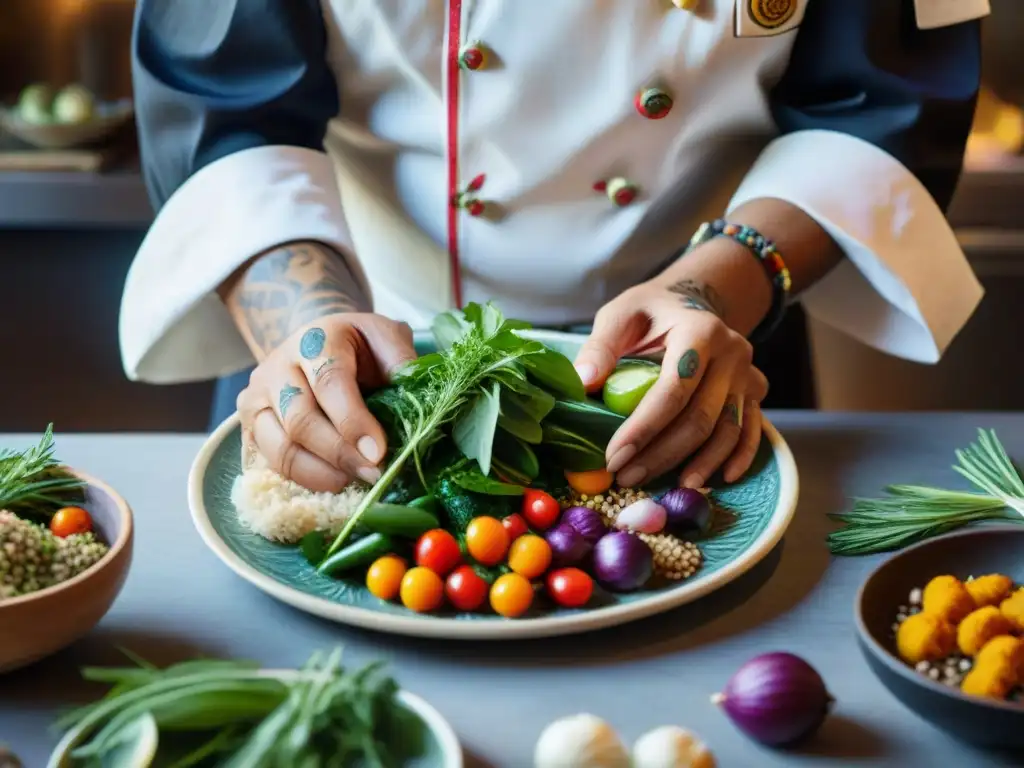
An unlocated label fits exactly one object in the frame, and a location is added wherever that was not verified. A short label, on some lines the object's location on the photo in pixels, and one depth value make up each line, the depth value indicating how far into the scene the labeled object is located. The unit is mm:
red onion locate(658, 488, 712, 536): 972
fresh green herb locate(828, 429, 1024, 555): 1000
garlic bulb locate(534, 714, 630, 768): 679
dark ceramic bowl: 707
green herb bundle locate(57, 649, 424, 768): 633
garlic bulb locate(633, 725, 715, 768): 686
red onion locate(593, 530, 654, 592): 886
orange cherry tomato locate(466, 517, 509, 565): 917
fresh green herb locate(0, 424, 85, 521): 880
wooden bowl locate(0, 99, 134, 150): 2420
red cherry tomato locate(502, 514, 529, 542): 942
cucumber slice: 1072
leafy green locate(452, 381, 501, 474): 984
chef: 1263
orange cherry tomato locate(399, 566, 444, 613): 865
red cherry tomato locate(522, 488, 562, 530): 973
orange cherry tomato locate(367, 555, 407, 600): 884
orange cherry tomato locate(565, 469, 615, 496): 1036
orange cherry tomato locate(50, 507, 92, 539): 848
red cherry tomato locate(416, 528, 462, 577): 898
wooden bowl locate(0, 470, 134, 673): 745
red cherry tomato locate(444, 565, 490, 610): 870
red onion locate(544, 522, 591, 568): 911
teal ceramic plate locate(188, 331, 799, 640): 840
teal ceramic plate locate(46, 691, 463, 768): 650
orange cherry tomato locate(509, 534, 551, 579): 898
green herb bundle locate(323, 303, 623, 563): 995
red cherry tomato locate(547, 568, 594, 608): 874
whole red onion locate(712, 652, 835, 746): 739
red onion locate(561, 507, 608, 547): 940
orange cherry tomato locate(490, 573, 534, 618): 863
